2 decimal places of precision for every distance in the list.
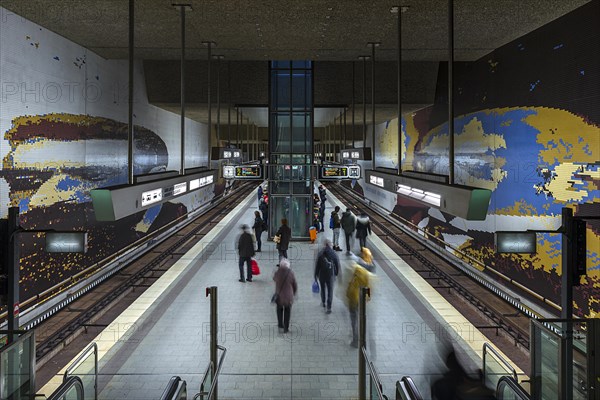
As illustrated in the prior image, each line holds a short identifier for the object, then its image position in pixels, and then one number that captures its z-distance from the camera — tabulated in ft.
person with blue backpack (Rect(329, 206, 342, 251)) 41.83
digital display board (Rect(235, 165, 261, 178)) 37.93
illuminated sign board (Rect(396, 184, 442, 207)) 15.34
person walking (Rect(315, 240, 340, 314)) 24.11
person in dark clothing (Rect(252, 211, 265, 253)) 40.75
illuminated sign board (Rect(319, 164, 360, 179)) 38.73
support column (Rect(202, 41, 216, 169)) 27.83
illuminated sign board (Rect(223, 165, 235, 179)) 37.42
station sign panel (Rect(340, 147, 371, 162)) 36.70
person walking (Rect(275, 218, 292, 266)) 33.32
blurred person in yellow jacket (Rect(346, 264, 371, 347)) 20.45
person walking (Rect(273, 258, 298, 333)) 22.09
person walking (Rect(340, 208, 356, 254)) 38.86
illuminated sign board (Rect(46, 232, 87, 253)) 13.85
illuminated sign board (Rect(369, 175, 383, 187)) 24.19
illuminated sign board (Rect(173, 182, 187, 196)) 19.56
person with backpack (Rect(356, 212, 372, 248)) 39.29
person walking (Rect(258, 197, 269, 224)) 47.88
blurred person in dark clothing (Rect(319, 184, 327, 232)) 53.62
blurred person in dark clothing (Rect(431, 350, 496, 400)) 12.75
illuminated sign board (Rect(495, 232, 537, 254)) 14.39
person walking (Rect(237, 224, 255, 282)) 30.66
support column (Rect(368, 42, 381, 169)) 27.61
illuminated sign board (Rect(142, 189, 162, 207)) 15.90
